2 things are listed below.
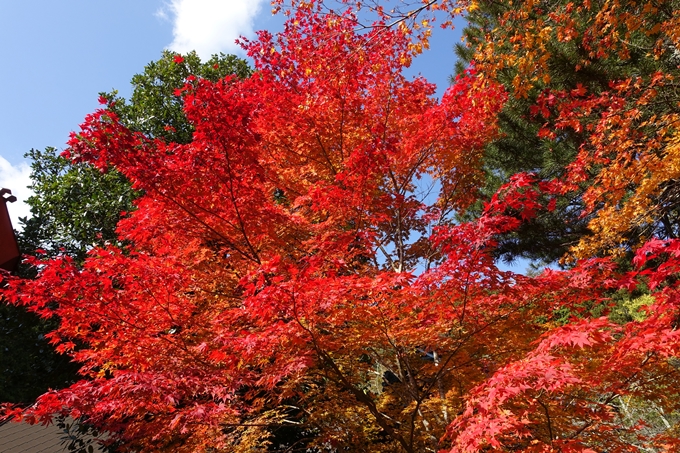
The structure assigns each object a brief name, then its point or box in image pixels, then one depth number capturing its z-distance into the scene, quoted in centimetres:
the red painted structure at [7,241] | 732
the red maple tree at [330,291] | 367
